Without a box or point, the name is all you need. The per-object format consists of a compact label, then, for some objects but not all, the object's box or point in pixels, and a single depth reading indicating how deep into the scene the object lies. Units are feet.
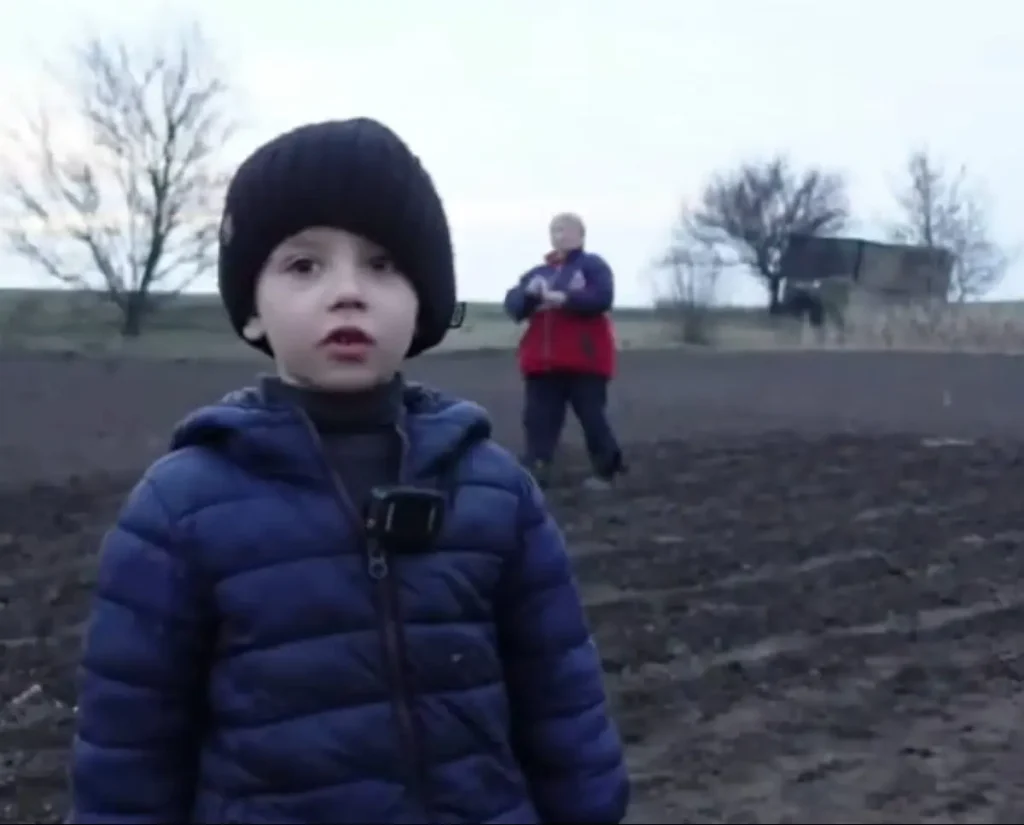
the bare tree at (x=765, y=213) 243.40
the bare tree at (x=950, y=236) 230.89
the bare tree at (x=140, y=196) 166.50
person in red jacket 33.73
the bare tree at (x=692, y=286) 160.76
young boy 7.40
